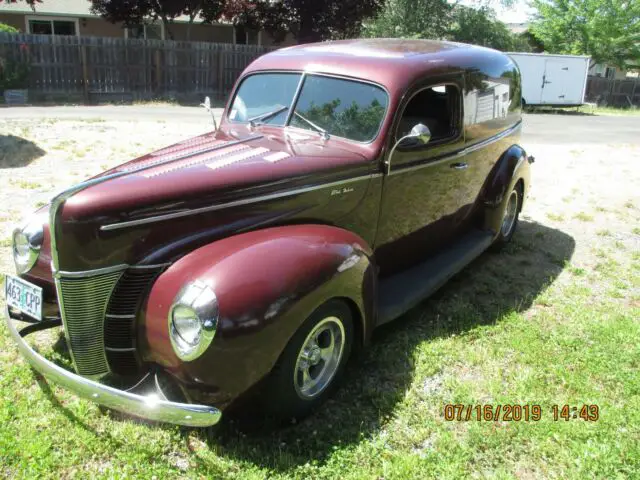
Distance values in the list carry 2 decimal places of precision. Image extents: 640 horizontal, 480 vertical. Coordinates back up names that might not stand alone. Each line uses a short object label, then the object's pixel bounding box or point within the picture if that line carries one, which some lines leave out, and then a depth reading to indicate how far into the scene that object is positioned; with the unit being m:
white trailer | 20.61
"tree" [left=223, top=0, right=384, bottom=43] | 20.00
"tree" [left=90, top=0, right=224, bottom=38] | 18.27
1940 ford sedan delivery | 2.46
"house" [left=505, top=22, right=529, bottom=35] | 42.38
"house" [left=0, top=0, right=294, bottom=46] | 22.05
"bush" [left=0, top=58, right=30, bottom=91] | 15.61
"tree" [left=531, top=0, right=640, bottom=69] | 30.27
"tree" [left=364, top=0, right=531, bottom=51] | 31.51
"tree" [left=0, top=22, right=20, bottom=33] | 18.20
